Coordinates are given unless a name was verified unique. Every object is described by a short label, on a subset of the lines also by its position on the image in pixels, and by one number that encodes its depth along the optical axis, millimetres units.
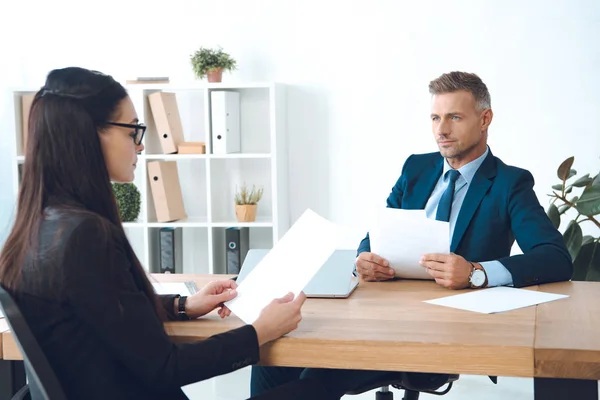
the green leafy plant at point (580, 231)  3400
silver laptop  2062
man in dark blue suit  2131
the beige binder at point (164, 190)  4492
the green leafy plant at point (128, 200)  4559
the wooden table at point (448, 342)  1528
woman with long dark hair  1403
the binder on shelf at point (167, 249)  4539
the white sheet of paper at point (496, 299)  1882
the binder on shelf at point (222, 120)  4398
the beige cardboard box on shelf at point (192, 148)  4492
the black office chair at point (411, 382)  2199
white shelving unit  4445
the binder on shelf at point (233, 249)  4453
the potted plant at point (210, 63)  4422
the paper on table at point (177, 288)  2129
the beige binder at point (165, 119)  4434
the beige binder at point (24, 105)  4570
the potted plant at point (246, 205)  4480
